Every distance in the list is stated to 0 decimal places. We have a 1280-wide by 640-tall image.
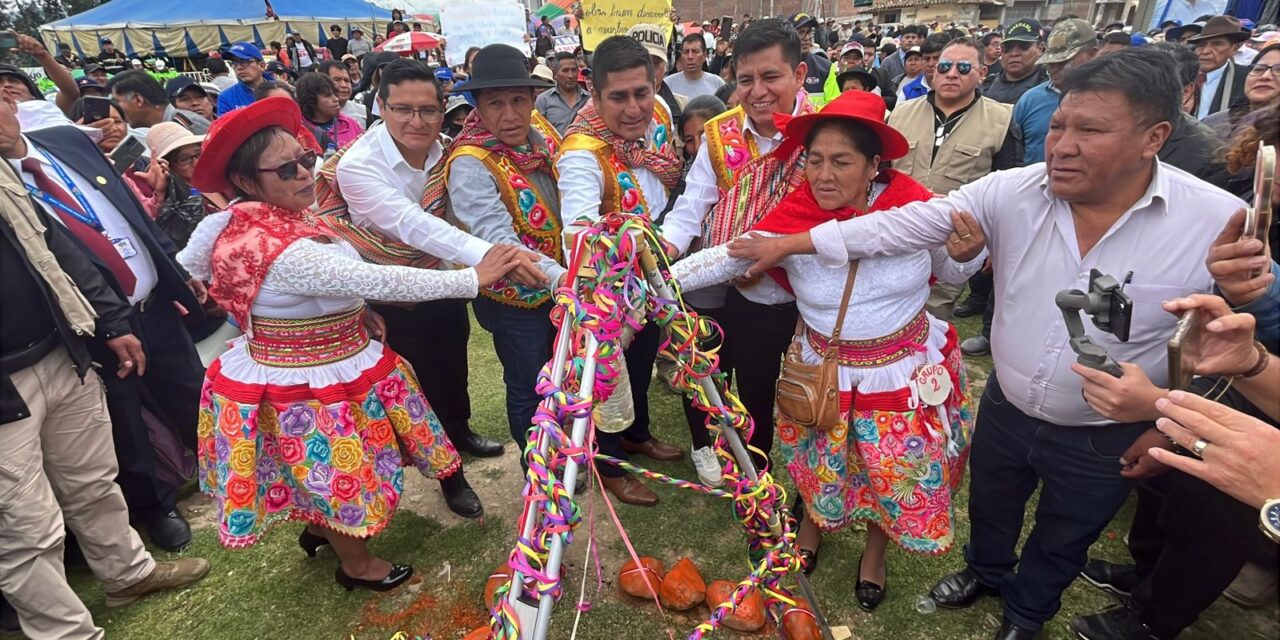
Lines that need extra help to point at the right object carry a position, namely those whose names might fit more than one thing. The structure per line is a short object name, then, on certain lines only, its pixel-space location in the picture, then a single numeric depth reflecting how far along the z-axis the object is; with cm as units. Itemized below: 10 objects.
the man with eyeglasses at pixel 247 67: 744
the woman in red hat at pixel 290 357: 230
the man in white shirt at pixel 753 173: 268
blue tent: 2138
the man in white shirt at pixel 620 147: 271
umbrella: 1258
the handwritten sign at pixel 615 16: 618
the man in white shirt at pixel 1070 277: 172
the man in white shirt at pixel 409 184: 269
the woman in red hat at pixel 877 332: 226
